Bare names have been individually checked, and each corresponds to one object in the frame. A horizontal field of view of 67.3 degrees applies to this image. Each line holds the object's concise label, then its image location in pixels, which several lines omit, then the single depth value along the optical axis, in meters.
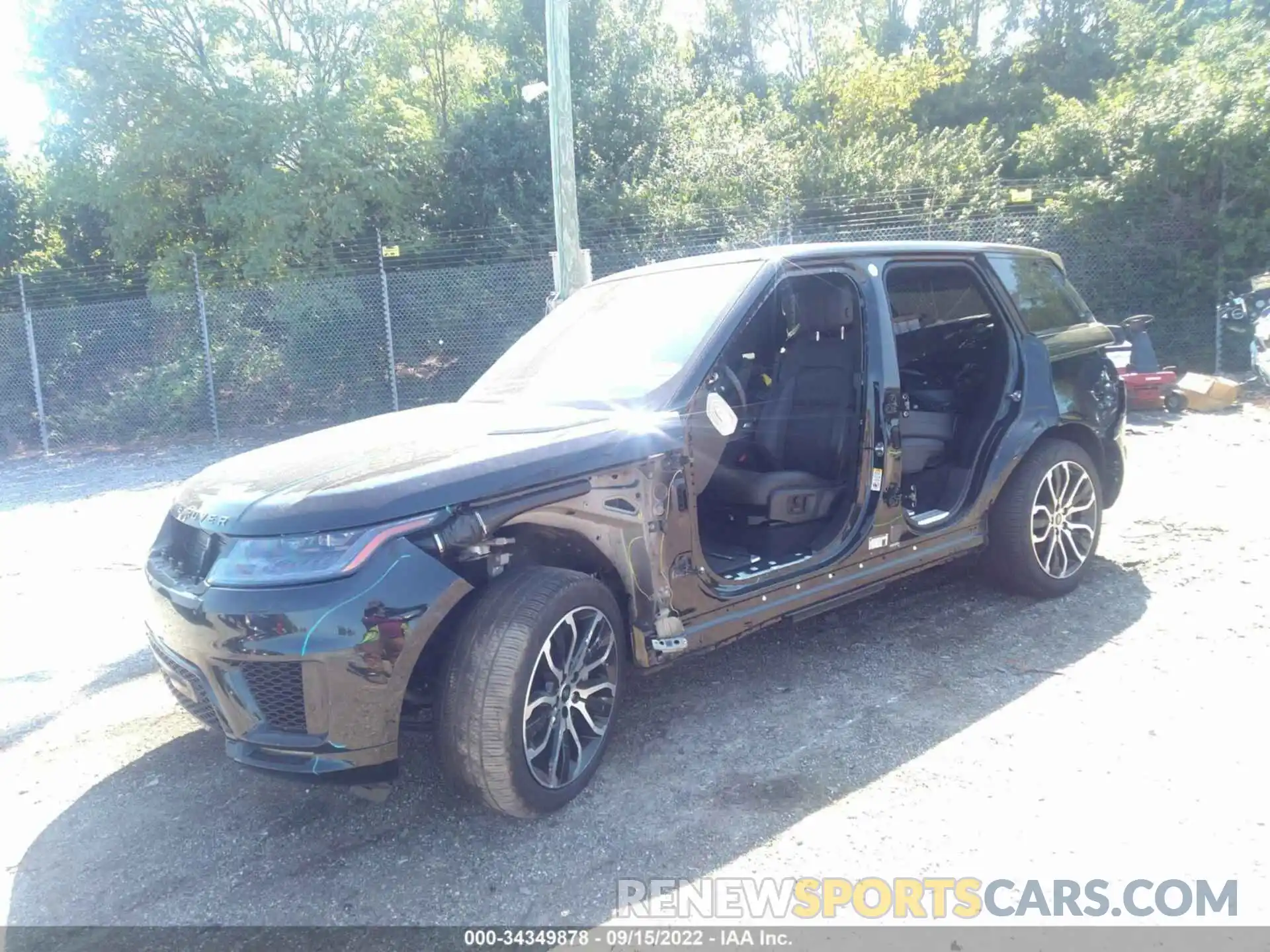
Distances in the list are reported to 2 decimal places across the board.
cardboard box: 10.12
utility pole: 9.58
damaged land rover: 2.81
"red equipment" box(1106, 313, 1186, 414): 10.10
